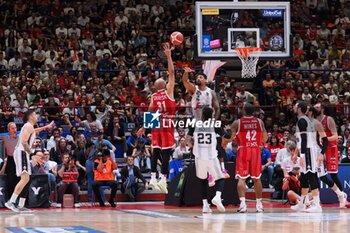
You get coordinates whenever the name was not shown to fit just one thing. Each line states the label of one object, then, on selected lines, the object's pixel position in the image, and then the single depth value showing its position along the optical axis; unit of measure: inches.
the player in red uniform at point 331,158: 675.4
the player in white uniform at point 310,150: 645.3
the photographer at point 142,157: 837.8
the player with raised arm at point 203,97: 657.8
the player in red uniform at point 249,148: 652.1
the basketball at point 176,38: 623.2
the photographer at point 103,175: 754.8
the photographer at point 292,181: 735.1
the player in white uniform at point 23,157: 670.5
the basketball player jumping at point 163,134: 638.5
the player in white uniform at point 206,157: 638.5
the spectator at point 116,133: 864.9
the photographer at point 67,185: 754.2
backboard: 729.6
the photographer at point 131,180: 795.0
